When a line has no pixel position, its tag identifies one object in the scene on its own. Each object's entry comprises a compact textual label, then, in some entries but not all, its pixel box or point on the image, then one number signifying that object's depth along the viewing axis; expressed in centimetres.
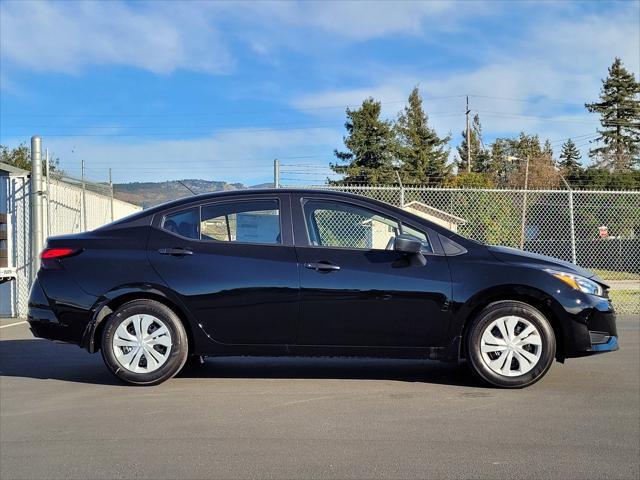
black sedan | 488
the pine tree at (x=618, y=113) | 5281
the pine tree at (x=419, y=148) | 4969
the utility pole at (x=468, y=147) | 5877
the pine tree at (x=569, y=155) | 7375
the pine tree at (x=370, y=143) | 4359
